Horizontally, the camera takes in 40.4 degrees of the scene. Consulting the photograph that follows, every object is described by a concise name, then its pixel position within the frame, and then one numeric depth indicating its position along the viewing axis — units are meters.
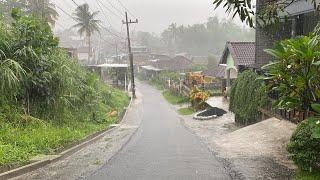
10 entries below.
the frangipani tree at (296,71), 9.12
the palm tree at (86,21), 71.56
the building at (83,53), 101.45
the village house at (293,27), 16.17
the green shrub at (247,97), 19.80
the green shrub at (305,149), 8.88
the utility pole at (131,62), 50.83
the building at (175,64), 86.50
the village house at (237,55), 32.62
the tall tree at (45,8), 46.36
